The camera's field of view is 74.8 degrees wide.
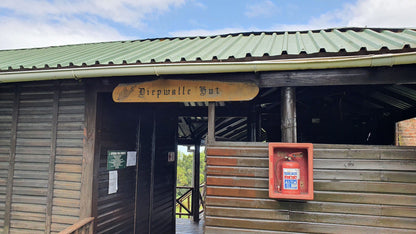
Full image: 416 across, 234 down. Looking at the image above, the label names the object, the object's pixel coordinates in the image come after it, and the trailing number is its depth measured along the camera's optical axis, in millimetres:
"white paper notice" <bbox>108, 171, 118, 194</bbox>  4273
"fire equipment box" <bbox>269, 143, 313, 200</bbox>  3006
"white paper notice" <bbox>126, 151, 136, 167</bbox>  4837
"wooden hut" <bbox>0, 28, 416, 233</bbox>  2992
